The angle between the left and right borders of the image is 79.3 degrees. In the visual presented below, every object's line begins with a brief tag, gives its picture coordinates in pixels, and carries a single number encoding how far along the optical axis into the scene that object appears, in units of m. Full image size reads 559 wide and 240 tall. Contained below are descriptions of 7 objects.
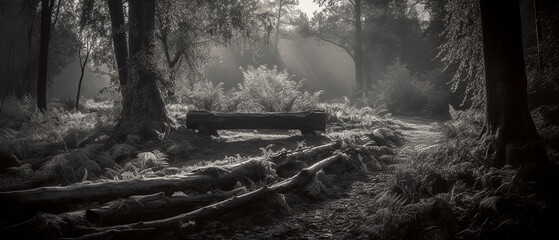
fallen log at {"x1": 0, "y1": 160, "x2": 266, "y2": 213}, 3.85
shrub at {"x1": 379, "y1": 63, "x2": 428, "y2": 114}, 21.81
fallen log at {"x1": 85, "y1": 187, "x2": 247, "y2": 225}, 3.73
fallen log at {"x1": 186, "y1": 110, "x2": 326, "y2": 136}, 9.93
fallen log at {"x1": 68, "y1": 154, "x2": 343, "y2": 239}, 3.47
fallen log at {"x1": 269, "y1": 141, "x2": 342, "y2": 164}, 6.63
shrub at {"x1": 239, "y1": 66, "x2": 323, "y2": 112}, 13.61
